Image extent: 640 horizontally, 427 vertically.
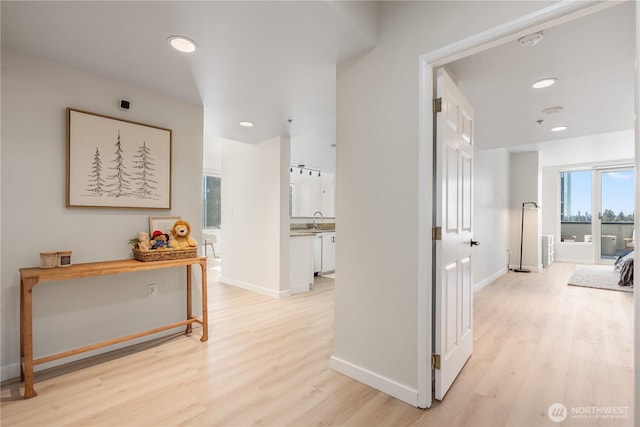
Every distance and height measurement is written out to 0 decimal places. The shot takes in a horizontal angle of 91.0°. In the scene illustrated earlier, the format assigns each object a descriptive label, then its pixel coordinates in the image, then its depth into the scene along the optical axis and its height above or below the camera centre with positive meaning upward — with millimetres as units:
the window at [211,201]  8109 +336
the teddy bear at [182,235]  2809 -194
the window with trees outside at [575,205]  7672 +258
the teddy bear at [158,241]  2664 -232
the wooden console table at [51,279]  1958 -428
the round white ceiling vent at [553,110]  3190 +1096
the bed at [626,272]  4973 -911
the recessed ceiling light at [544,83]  2539 +1099
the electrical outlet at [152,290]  2842 -698
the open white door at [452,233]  1895 -120
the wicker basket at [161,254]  2547 -339
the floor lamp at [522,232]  6504 -357
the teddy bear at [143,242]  2596 -237
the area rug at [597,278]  5000 -1120
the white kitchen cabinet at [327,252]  5875 -705
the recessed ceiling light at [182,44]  1987 +1106
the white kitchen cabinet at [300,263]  4531 -733
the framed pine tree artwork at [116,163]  2400 +422
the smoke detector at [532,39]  1918 +1098
